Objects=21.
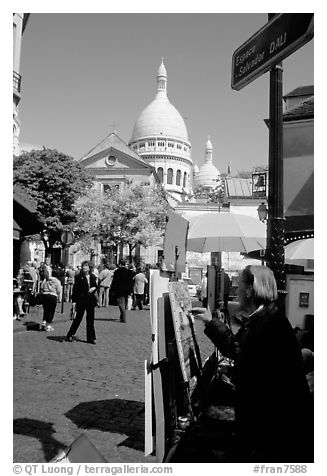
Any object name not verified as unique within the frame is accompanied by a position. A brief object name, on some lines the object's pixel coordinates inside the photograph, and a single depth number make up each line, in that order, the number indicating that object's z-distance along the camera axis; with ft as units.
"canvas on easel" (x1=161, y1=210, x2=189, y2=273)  12.03
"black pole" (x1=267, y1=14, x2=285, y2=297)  11.98
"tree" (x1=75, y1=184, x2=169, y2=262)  116.47
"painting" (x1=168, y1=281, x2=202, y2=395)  11.37
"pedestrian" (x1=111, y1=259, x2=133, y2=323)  44.55
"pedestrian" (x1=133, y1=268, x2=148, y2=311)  58.13
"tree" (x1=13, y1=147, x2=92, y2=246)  103.55
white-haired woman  7.49
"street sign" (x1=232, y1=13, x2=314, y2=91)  7.92
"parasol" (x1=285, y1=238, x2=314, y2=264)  24.07
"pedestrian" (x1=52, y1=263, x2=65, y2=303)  54.23
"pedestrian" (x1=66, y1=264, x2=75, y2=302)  60.83
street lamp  29.35
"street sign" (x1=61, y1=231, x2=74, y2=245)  52.19
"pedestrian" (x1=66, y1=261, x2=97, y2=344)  31.96
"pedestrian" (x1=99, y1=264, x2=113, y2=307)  58.65
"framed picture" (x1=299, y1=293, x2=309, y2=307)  35.94
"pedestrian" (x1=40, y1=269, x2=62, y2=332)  36.76
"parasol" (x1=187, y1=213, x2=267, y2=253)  25.54
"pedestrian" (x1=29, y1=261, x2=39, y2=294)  49.09
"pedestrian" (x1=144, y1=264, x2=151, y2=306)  65.18
